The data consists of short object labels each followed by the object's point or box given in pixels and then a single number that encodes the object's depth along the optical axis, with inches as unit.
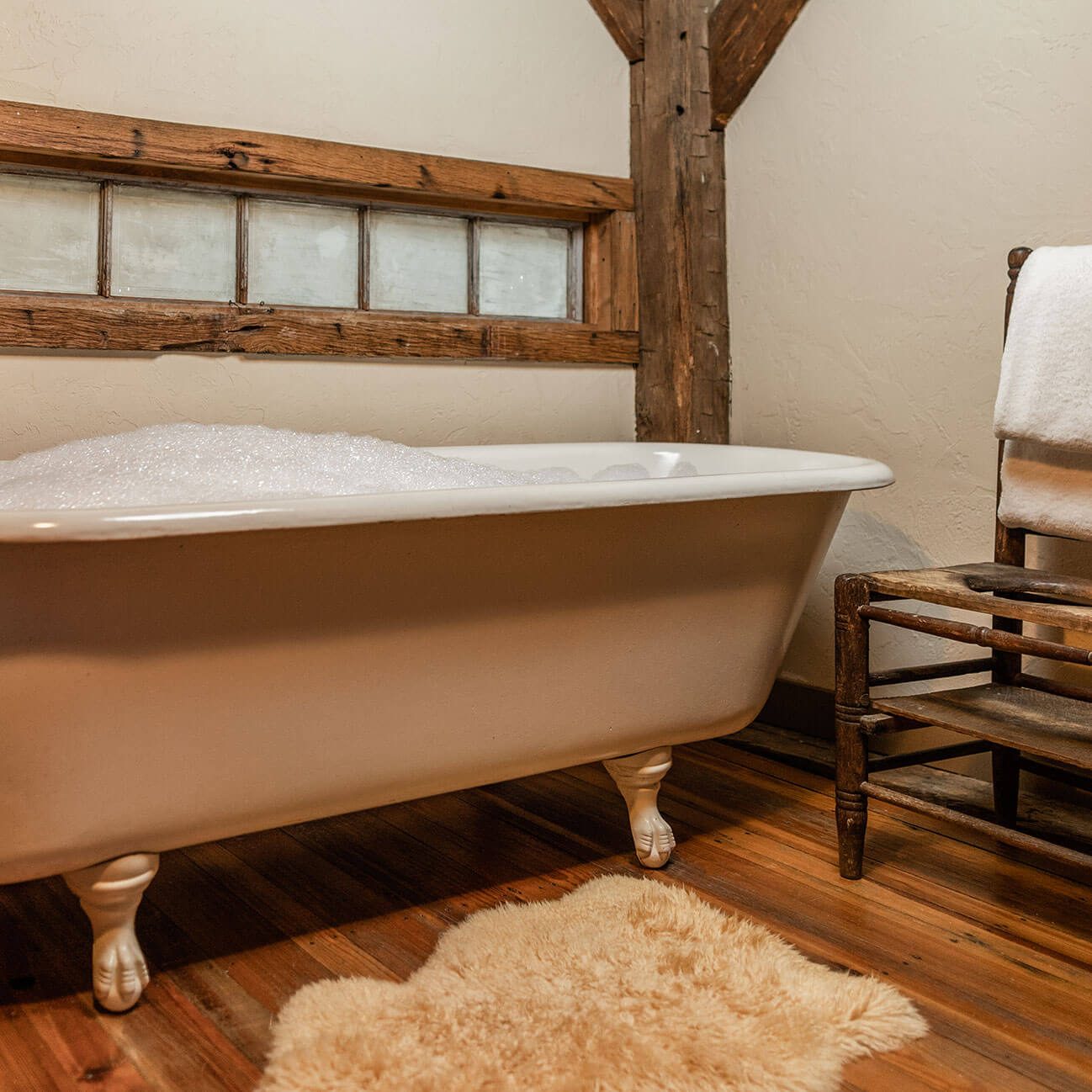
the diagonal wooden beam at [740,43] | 104.0
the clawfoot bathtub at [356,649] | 50.9
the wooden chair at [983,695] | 63.7
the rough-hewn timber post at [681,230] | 109.6
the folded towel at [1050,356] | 70.5
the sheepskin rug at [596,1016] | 50.3
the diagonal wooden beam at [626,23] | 110.3
